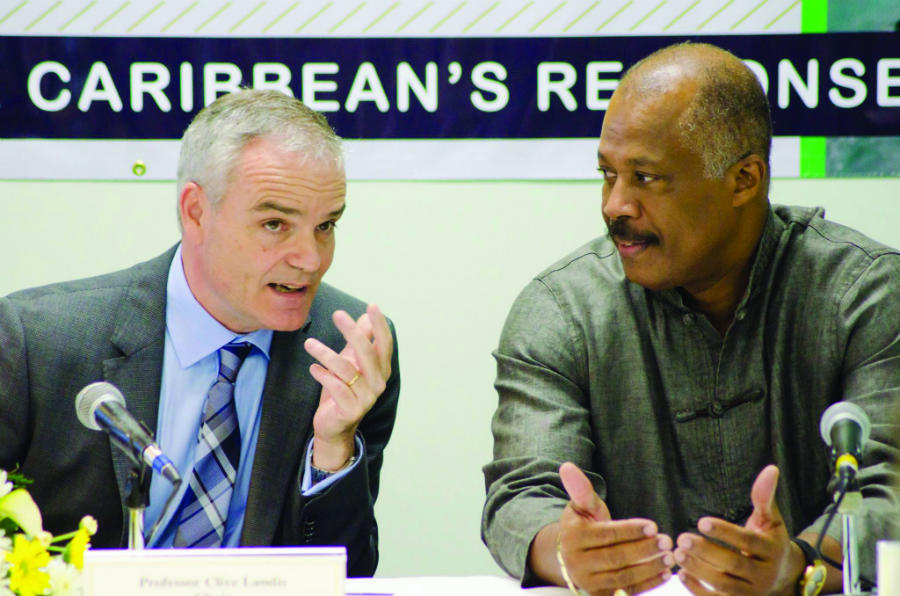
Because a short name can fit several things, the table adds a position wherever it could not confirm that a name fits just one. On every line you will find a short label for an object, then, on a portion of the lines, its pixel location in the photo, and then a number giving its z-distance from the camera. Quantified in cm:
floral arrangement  467
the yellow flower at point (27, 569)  466
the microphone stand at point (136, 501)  476
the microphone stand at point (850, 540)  477
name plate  466
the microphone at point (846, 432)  476
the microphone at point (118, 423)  475
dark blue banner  590
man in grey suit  519
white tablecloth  496
